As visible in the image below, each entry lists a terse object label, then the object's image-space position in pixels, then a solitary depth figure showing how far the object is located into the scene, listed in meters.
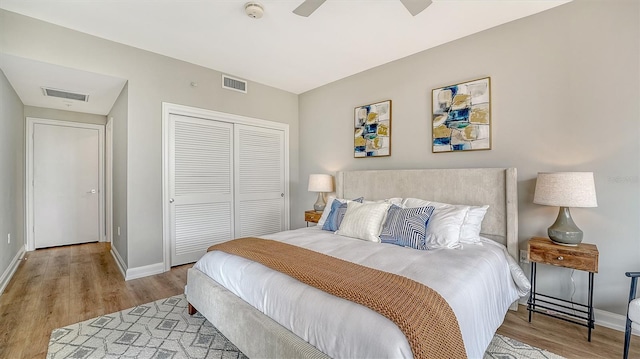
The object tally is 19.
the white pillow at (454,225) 2.28
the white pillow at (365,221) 2.56
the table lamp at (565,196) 2.03
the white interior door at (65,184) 4.47
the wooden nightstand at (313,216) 4.01
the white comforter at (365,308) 1.19
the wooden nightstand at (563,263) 1.99
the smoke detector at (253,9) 2.35
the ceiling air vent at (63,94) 3.60
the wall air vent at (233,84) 3.94
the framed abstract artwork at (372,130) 3.58
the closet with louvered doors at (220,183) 3.60
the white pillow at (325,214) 3.25
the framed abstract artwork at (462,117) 2.76
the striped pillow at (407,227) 2.32
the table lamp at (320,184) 4.06
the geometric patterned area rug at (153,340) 1.85
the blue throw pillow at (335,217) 2.94
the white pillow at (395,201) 3.01
